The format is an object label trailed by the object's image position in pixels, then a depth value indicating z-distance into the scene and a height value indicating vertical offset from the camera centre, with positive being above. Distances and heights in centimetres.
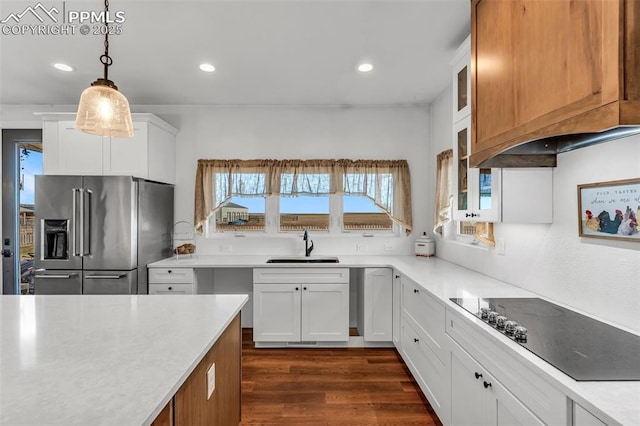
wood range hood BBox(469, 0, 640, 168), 93 +51
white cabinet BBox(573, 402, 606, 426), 86 -56
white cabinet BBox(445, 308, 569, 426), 104 -67
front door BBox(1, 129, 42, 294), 363 +8
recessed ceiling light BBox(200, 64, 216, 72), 271 +124
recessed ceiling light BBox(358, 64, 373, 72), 270 +124
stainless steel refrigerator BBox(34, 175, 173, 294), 295 -22
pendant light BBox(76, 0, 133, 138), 155 +51
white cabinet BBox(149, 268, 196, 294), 316 -66
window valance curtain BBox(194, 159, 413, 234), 373 +38
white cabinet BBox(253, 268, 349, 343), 319 -92
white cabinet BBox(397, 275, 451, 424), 192 -91
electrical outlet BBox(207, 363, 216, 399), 130 -69
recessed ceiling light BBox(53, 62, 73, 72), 269 +124
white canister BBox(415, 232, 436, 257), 353 -36
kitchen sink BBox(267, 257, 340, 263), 354 -51
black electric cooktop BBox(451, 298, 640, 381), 100 -48
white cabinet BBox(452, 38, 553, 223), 182 +17
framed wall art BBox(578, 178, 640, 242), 137 +2
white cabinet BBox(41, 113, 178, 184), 312 +60
